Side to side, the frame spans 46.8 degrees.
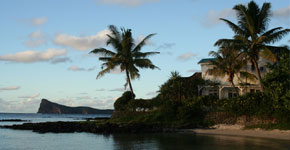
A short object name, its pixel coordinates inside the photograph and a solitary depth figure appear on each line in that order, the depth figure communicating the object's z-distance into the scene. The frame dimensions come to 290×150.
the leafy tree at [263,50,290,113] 27.88
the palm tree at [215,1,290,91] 33.59
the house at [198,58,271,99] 38.33
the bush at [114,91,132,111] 42.78
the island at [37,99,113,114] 191.12
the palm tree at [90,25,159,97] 43.75
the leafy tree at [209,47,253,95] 36.34
